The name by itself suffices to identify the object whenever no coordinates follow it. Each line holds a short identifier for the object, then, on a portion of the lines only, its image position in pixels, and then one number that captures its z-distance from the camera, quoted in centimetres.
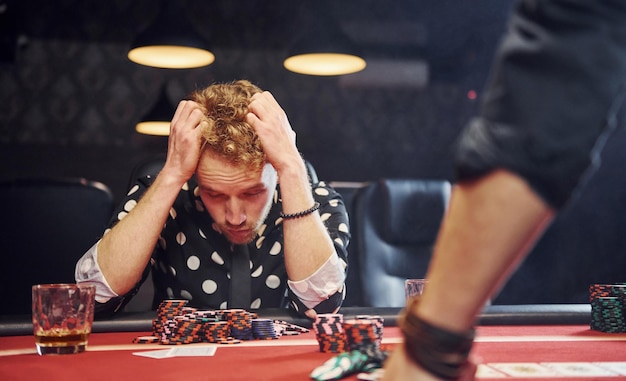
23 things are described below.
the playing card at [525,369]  102
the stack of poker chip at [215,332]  142
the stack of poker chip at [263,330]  148
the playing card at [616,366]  104
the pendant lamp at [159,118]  485
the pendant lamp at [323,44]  344
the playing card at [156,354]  122
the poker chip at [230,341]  140
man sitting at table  191
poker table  105
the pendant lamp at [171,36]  347
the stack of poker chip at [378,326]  116
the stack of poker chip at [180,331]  141
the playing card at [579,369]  102
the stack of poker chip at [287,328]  155
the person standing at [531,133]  50
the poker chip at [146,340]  144
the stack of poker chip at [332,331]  124
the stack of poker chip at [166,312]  144
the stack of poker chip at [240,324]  144
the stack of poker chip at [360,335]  111
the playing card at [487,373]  100
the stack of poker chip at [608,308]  154
